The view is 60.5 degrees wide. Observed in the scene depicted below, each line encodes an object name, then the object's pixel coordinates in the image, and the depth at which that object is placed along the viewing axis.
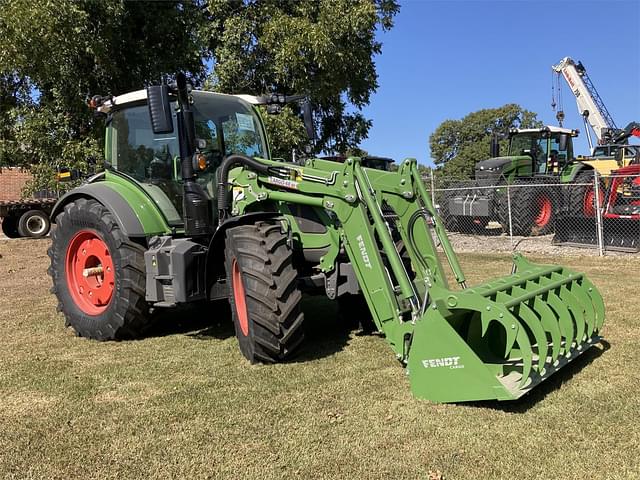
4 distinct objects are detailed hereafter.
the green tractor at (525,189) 14.45
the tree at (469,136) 55.12
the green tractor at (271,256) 3.72
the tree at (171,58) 11.69
